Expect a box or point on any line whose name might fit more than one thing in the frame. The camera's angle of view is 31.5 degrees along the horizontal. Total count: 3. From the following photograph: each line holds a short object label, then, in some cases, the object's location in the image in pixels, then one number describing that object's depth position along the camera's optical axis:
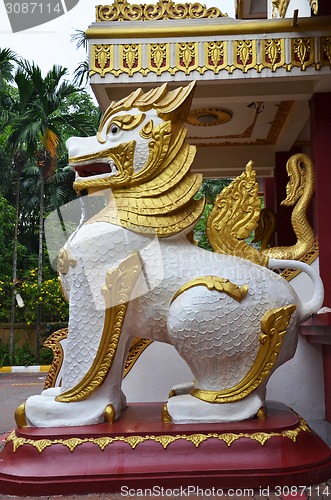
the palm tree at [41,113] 12.76
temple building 4.91
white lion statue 3.32
